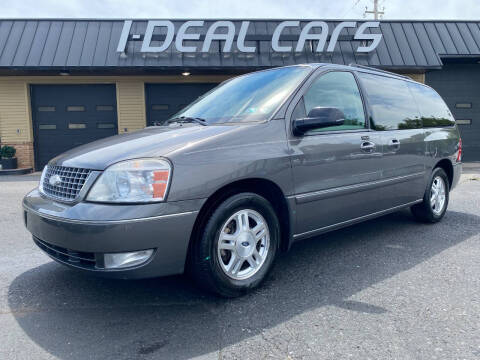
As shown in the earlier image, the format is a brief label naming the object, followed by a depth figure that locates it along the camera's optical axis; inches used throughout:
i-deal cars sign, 480.7
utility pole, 1504.2
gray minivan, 90.4
